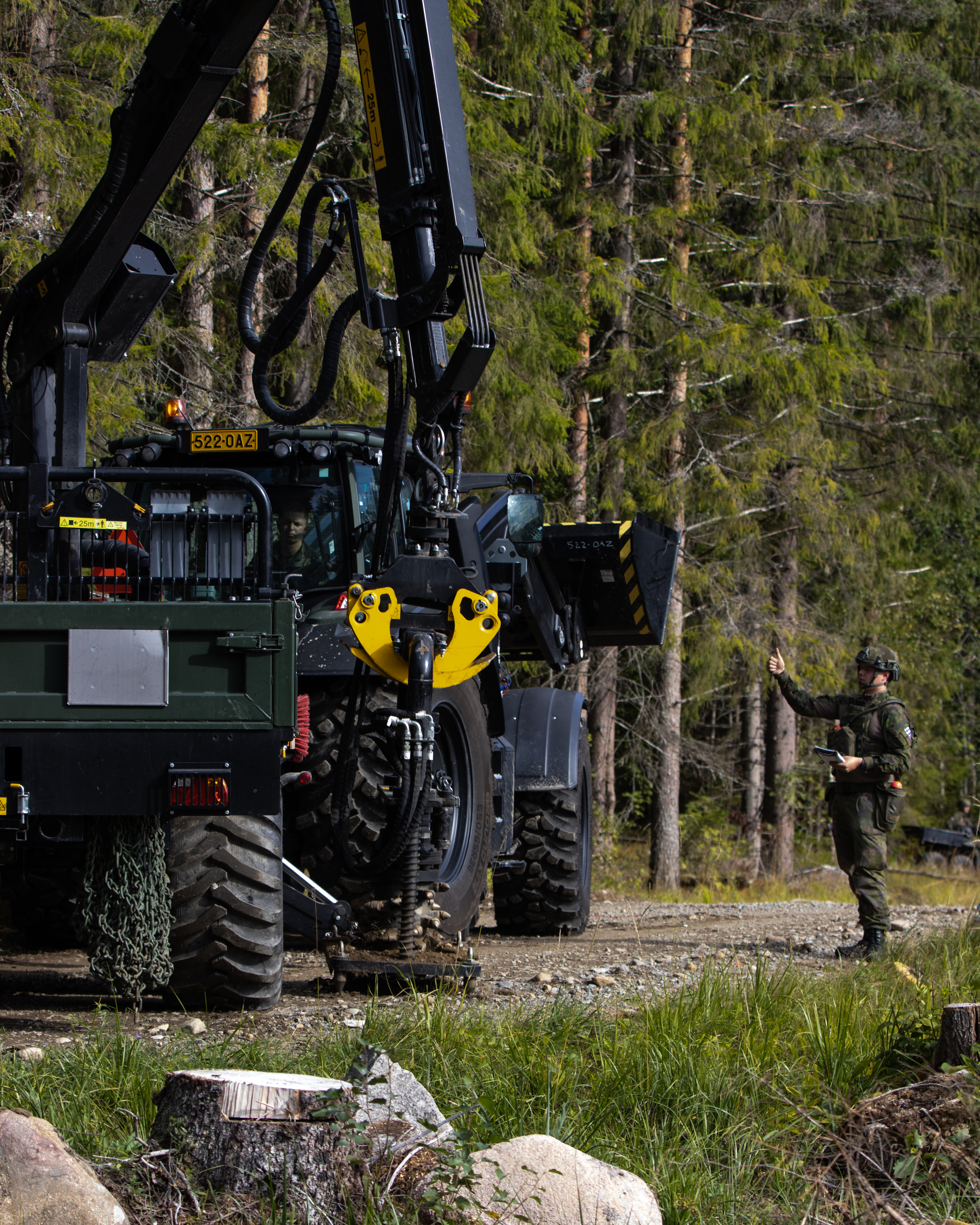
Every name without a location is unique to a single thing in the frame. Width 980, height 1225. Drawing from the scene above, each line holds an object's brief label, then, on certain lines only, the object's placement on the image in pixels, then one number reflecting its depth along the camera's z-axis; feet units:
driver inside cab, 50.01
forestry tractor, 35.27
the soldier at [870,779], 55.77
